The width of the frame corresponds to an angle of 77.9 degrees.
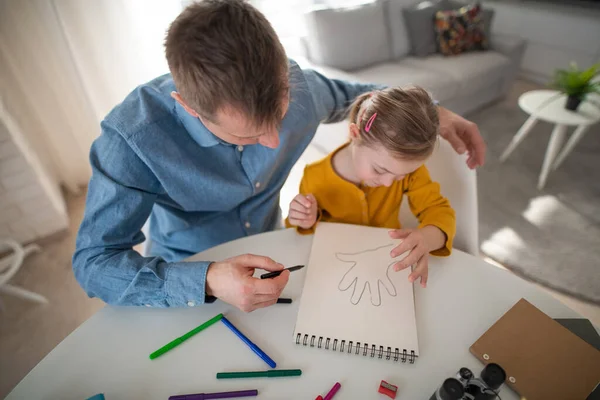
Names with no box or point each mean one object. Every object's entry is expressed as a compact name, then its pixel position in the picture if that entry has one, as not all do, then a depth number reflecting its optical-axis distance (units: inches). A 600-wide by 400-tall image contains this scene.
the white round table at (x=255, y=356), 23.3
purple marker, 22.4
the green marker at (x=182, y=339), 24.8
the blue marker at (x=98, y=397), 22.2
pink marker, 22.6
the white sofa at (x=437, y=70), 94.6
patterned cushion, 109.0
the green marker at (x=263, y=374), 23.5
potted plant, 80.4
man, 21.7
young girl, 31.3
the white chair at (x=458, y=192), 39.0
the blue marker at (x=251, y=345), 24.1
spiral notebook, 25.0
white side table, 82.5
